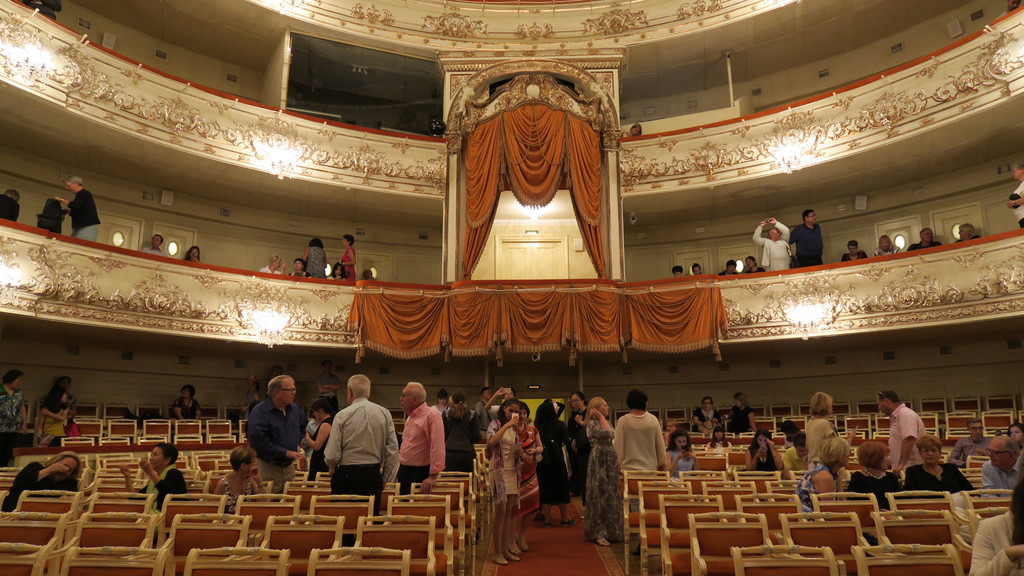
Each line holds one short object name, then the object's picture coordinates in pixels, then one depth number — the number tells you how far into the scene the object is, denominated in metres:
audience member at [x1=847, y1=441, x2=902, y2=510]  4.84
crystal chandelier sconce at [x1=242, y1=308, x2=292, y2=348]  13.63
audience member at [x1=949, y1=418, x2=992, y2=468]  7.52
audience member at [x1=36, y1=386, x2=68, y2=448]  10.50
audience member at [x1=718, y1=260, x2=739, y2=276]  15.27
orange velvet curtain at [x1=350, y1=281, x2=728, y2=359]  13.62
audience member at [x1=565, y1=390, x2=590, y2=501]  8.39
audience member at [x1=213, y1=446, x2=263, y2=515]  5.00
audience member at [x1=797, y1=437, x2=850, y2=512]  4.81
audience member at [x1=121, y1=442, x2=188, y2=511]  5.00
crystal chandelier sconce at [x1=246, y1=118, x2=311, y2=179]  14.84
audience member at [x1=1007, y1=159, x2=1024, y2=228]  10.61
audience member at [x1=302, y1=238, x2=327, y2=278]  15.26
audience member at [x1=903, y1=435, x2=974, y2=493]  5.09
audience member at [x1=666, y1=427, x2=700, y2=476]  7.70
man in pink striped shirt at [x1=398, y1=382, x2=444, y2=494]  5.48
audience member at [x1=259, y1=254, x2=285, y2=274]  14.99
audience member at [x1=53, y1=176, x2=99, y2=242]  11.49
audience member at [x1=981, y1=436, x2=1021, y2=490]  5.09
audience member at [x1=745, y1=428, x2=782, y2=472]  6.90
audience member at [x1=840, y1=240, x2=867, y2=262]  14.37
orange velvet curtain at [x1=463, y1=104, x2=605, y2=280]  15.47
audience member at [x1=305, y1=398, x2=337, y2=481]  6.03
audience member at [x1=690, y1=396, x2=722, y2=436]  13.10
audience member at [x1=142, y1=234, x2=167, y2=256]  13.55
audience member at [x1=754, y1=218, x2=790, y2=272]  14.38
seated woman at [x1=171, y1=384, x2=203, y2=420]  13.47
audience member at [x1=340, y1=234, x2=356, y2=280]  15.50
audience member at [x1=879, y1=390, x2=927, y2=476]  6.38
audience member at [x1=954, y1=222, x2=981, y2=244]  12.53
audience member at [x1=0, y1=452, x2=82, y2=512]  4.89
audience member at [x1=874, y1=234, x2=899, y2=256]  13.74
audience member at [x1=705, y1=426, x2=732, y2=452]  9.66
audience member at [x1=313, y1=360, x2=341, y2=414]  15.25
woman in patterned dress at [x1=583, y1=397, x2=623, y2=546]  6.90
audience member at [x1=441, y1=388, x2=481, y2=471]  6.76
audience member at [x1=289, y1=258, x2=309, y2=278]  14.66
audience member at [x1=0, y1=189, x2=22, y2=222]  10.72
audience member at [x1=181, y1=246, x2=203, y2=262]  14.52
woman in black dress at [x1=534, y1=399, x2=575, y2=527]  7.91
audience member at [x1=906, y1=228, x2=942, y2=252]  13.10
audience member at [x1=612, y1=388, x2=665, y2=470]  6.58
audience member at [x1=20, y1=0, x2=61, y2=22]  11.70
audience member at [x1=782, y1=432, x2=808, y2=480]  6.48
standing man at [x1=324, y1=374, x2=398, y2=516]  5.11
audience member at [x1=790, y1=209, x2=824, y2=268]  14.12
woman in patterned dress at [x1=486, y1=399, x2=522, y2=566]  5.95
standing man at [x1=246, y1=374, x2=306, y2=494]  5.21
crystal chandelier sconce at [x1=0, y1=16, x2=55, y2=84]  10.98
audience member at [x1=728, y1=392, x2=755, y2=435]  12.55
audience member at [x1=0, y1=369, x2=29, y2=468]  9.06
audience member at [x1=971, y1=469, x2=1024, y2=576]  2.79
